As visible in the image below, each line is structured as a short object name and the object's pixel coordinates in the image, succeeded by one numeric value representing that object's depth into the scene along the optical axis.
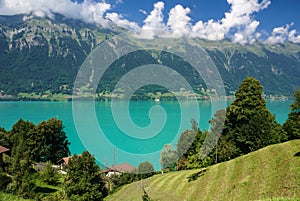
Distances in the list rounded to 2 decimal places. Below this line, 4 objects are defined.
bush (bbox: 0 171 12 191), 24.47
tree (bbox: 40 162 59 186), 34.56
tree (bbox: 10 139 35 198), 25.17
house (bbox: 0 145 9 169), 34.42
